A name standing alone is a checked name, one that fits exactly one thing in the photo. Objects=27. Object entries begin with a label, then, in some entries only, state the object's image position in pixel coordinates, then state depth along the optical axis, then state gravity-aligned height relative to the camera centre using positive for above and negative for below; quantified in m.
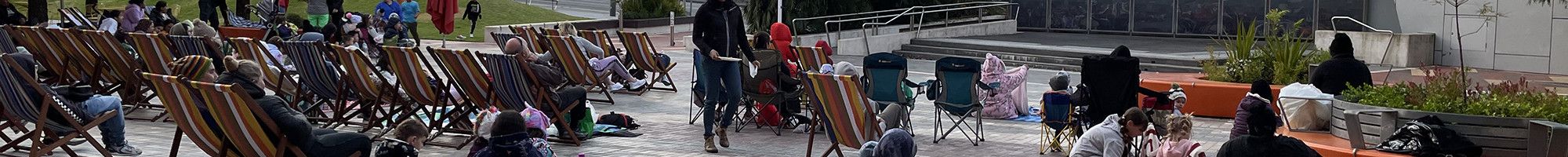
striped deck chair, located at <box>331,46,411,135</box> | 10.84 -0.84
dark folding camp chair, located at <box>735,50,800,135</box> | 11.30 -0.81
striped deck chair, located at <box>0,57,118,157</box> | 8.95 -0.82
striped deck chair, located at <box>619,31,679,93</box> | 15.66 -0.91
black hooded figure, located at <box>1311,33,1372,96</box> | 11.23 -0.68
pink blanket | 12.77 -0.95
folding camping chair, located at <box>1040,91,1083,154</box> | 10.27 -0.90
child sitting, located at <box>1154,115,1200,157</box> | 8.24 -0.78
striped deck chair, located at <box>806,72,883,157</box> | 8.82 -0.73
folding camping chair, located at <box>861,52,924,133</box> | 10.97 -0.76
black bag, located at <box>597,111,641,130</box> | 11.36 -1.02
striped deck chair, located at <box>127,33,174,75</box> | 12.40 -0.76
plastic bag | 10.61 -0.86
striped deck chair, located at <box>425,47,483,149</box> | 10.51 -0.73
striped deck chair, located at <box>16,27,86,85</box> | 12.88 -0.81
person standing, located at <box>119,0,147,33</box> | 24.33 -1.08
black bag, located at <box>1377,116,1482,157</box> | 8.85 -0.82
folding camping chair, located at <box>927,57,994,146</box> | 11.03 -0.79
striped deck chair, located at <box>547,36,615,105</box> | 14.16 -0.91
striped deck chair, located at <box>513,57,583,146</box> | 10.29 -0.81
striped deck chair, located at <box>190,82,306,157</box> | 7.64 -0.73
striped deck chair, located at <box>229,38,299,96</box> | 12.19 -0.77
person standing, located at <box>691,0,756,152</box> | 10.42 -0.59
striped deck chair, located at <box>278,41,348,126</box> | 11.16 -0.79
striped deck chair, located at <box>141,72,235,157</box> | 7.65 -0.70
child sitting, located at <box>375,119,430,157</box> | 7.31 -0.75
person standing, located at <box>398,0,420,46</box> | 25.23 -1.08
